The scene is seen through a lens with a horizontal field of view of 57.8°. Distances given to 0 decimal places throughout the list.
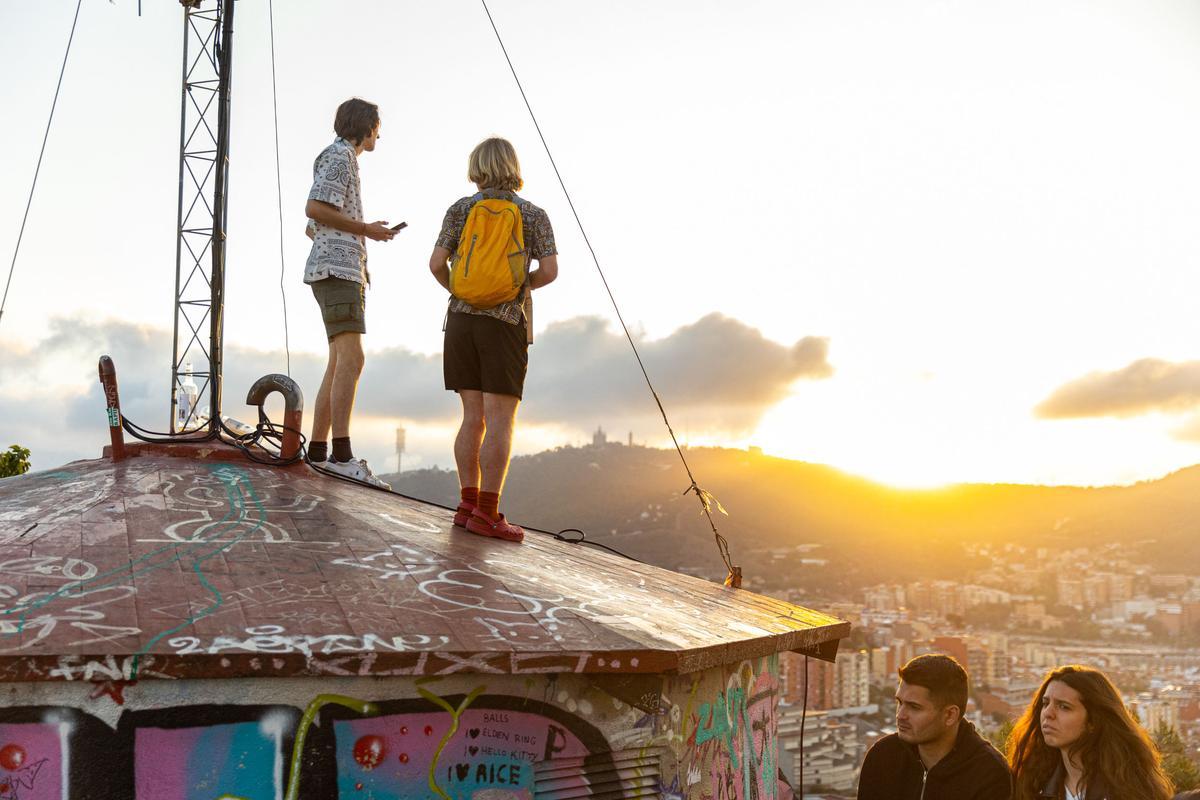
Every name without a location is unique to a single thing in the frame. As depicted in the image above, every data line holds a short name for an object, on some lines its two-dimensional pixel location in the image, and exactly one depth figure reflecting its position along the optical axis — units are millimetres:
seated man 4492
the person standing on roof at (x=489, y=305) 5621
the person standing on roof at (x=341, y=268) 6699
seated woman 4191
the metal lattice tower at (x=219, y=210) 7957
